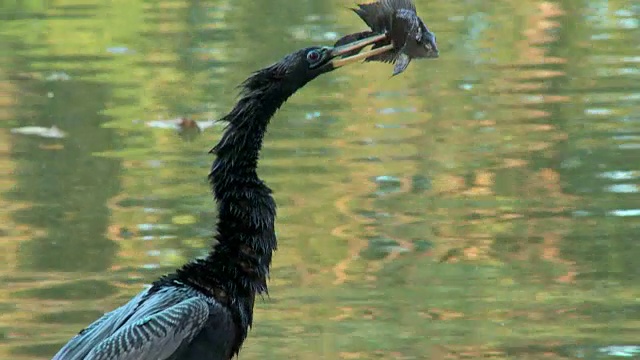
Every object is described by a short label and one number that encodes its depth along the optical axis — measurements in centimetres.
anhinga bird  1092
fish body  1247
